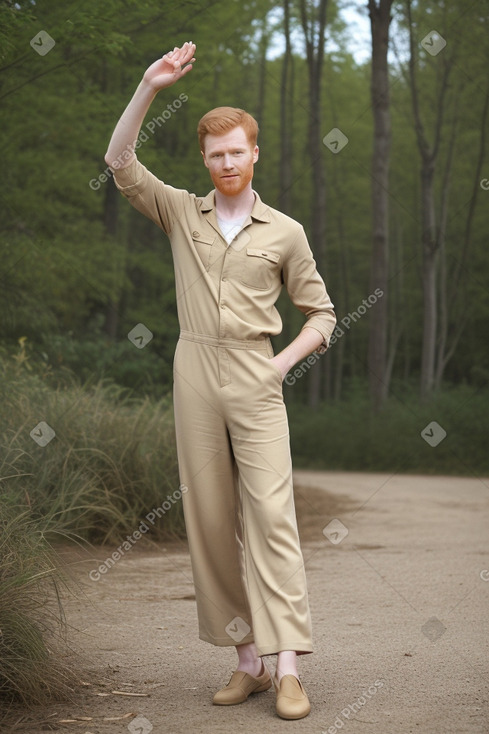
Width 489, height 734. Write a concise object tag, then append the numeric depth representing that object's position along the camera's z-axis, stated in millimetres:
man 3613
